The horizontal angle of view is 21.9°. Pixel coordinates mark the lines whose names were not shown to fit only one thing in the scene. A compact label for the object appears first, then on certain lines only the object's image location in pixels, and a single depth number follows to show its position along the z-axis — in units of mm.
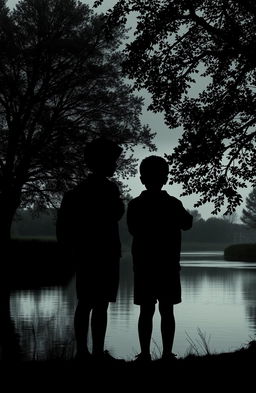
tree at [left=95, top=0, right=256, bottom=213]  14266
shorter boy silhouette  6414
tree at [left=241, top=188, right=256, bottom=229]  106525
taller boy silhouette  5934
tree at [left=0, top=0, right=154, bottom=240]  29406
